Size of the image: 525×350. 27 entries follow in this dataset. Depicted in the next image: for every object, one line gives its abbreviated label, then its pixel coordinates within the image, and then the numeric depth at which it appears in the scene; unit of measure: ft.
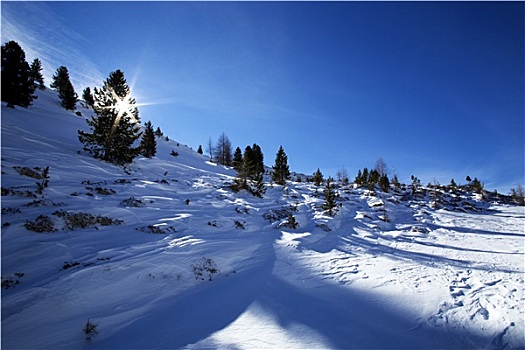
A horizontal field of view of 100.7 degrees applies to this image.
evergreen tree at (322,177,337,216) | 56.24
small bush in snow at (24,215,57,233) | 22.67
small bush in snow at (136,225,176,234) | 28.63
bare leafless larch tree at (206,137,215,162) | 195.80
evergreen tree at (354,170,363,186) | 134.70
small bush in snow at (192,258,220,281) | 22.11
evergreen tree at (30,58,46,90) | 131.03
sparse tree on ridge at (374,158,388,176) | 148.15
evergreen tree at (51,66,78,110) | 118.93
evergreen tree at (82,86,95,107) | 153.26
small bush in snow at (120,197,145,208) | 35.44
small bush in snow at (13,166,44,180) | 34.98
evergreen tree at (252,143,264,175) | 144.67
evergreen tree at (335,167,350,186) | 195.12
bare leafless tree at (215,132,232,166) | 180.71
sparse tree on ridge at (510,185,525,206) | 108.61
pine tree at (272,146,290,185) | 127.67
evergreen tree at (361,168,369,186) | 131.73
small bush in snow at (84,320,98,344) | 13.35
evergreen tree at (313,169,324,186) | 116.08
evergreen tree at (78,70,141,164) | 62.85
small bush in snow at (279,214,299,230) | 43.08
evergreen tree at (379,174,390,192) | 115.24
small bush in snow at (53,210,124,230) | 25.67
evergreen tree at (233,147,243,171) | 151.23
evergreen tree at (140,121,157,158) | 100.48
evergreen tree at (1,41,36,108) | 78.48
